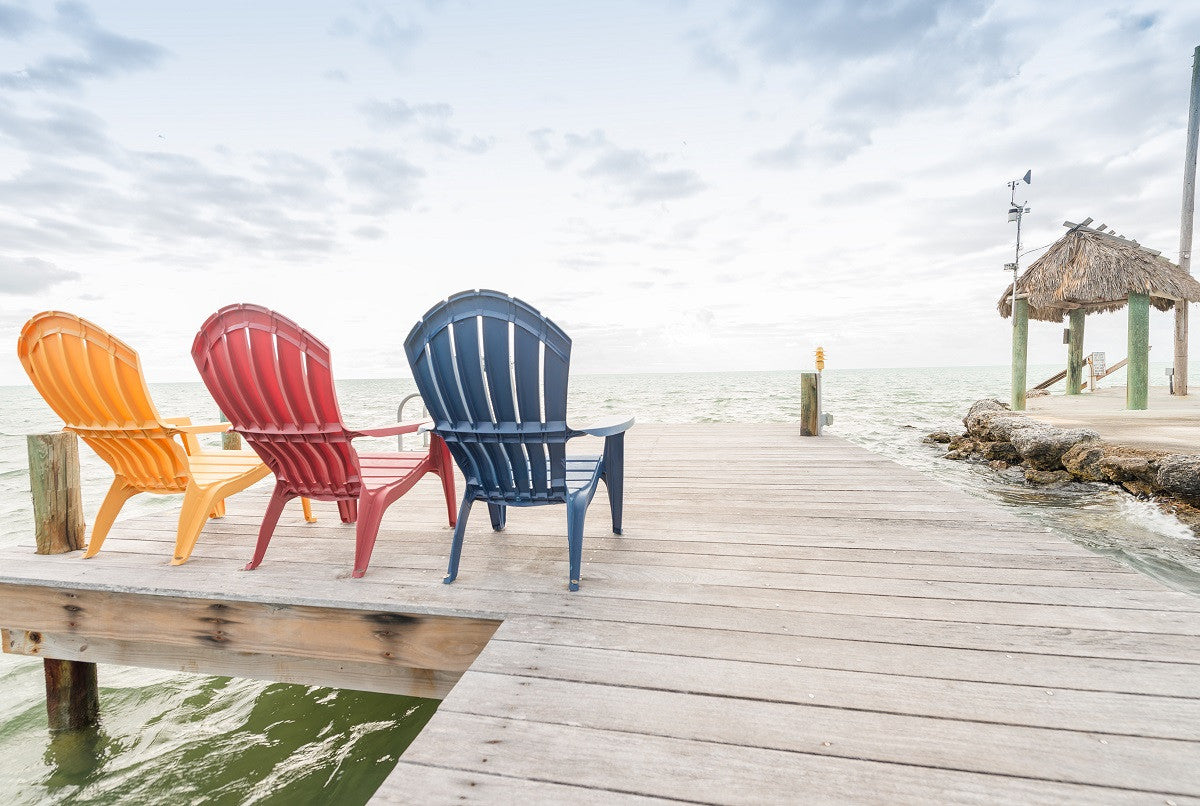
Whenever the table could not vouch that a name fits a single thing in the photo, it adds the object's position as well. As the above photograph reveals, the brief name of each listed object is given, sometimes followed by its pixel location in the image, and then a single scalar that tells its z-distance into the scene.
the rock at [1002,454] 7.95
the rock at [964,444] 9.12
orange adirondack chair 2.29
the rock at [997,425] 8.08
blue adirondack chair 1.93
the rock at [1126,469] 5.61
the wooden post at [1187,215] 11.58
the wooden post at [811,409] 6.09
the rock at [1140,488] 5.53
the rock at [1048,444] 6.79
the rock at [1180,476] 5.00
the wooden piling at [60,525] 2.50
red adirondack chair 2.07
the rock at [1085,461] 6.21
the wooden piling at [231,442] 4.48
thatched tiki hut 9.42
